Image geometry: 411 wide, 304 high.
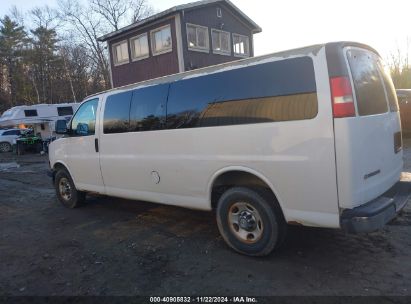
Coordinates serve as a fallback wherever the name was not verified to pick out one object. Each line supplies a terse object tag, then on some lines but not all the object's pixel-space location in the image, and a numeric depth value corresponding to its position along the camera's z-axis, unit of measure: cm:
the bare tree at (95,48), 4559
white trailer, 3061
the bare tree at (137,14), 4595
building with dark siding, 2094
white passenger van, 359
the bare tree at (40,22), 5138
